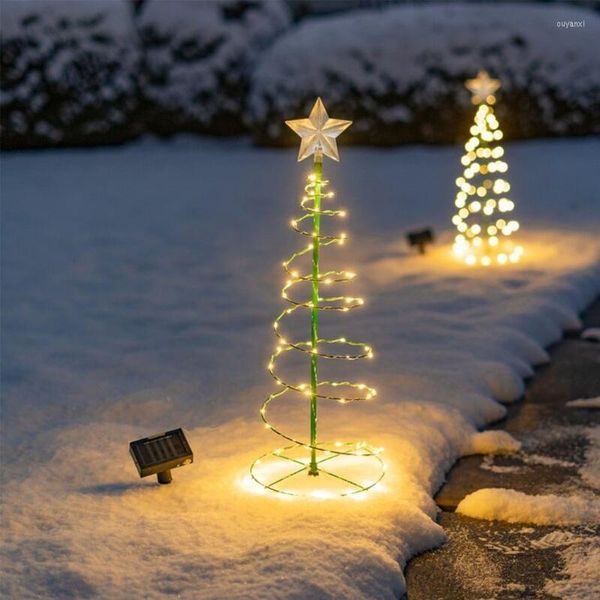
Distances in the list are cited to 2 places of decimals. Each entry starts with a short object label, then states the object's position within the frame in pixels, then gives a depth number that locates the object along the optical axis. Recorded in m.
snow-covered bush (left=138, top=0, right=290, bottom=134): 12.30
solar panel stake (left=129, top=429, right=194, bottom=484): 3.74
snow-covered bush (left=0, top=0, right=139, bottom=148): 11.19
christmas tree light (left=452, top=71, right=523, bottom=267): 7.18
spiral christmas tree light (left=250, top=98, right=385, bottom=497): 3.55
